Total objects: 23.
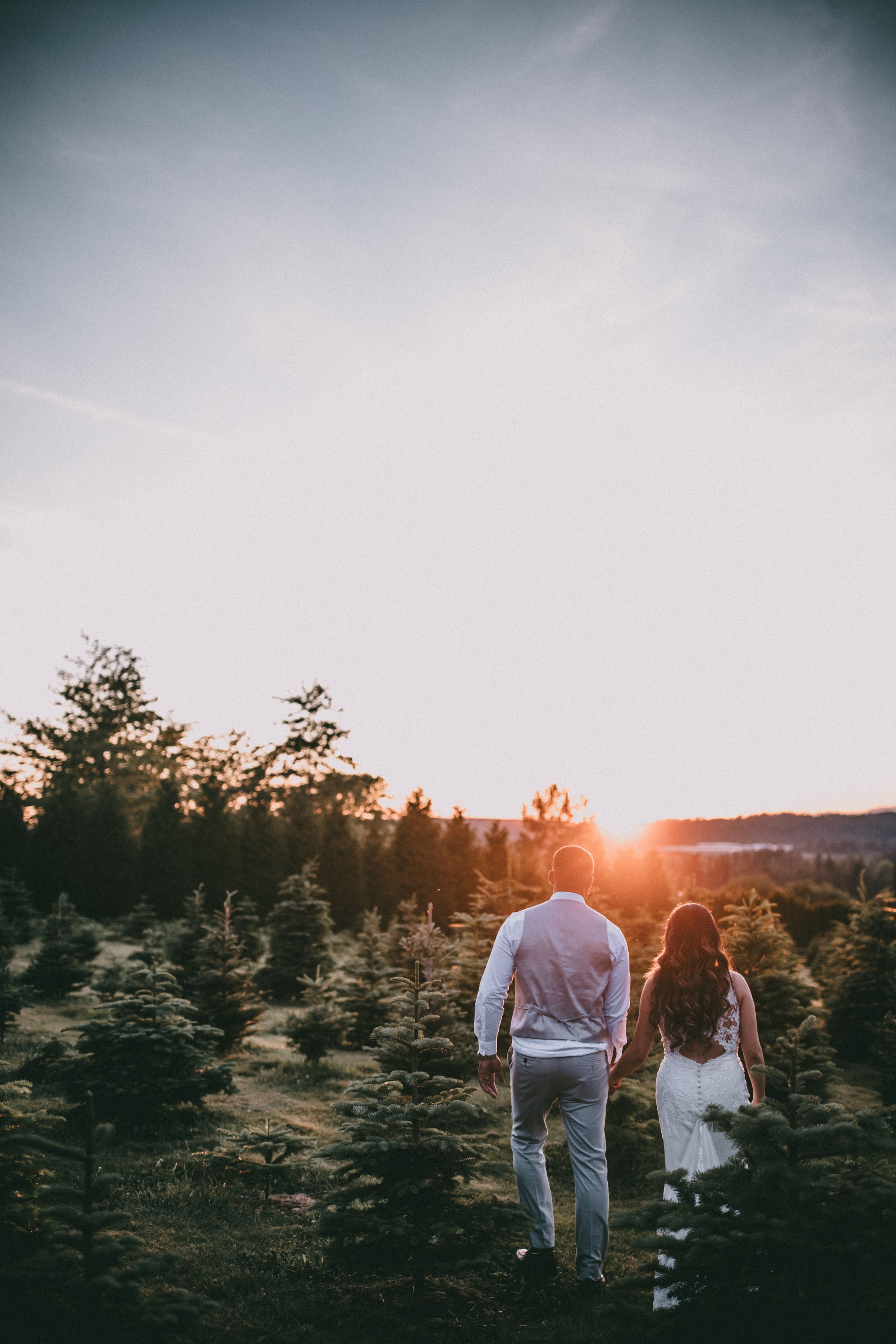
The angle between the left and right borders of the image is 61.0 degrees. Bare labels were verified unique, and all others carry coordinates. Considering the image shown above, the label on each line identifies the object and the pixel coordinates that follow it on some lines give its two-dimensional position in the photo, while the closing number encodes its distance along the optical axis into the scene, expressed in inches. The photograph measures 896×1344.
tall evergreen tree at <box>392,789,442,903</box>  1128.2
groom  163.5
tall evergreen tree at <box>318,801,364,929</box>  1128.2
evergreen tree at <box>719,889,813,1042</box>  399.5
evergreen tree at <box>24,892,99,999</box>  567.2
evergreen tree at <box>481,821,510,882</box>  1083.3
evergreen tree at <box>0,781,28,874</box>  1190.9
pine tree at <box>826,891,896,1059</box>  472.4
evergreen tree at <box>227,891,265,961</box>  785.6
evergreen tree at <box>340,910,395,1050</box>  490.0
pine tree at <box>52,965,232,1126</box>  281.0
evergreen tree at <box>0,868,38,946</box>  815.7
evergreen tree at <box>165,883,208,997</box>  573.6
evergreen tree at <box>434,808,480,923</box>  1115.9
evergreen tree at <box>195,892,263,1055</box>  425.1
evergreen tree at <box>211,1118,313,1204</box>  233.5
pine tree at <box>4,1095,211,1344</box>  100.7
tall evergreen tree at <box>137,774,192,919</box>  1138.7
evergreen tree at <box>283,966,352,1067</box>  431.5
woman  157.9
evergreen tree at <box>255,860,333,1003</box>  682.2
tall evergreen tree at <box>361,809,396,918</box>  1141.7
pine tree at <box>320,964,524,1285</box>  154.9
